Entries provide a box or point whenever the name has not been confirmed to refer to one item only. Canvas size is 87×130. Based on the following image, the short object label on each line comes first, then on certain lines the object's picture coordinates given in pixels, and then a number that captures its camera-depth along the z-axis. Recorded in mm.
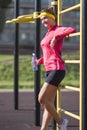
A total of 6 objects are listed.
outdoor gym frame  6932
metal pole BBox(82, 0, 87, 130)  6927
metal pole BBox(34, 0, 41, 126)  10981
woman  8274
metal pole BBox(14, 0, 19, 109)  13993
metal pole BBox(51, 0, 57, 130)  9399
